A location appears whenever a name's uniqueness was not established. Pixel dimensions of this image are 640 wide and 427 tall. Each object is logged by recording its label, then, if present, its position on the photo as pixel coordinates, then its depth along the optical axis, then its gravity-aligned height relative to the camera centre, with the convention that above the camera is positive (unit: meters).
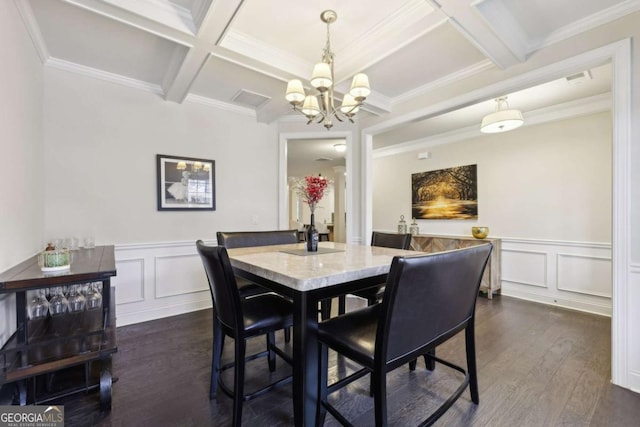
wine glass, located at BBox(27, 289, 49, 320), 1.87 -0.61
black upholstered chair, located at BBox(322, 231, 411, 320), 2.26 -0.30
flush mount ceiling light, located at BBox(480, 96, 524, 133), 3.02 +0.98
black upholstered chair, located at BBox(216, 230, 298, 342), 2.27 -0.25
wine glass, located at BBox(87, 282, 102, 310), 2.09 -0.62
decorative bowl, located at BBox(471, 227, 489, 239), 4.06 -0.30
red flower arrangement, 2.06 +0.17
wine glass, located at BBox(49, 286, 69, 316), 1.94 -0.61
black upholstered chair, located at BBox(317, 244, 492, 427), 1.14 -0.51
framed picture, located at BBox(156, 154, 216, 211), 3.21 +0.35
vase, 2.06 -0.20
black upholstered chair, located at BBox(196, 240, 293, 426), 1.41 -0.58
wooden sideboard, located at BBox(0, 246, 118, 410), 1.42 -0.71
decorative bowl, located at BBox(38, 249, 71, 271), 1.66 -0.28
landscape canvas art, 4.50 +0.30
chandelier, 1.92 +0.89
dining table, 1.25 -0.36
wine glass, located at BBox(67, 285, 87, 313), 2.02 -0.61
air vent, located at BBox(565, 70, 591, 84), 2.73 +1.32
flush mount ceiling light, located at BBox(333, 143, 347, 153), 5.55 +1.31
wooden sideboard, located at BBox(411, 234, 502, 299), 3.88 -0.55
